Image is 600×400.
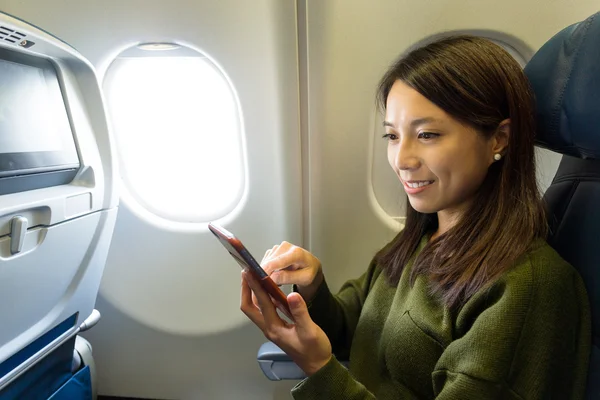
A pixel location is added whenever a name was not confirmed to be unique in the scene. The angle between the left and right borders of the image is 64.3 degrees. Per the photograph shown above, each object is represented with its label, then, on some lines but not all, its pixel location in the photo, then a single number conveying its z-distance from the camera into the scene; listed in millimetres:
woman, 841
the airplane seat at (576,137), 847
